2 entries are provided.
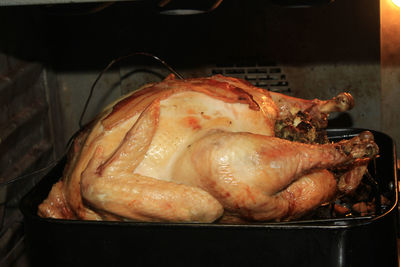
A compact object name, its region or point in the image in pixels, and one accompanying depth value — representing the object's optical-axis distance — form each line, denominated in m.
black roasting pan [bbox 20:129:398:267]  0.90
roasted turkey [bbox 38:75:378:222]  0.96
